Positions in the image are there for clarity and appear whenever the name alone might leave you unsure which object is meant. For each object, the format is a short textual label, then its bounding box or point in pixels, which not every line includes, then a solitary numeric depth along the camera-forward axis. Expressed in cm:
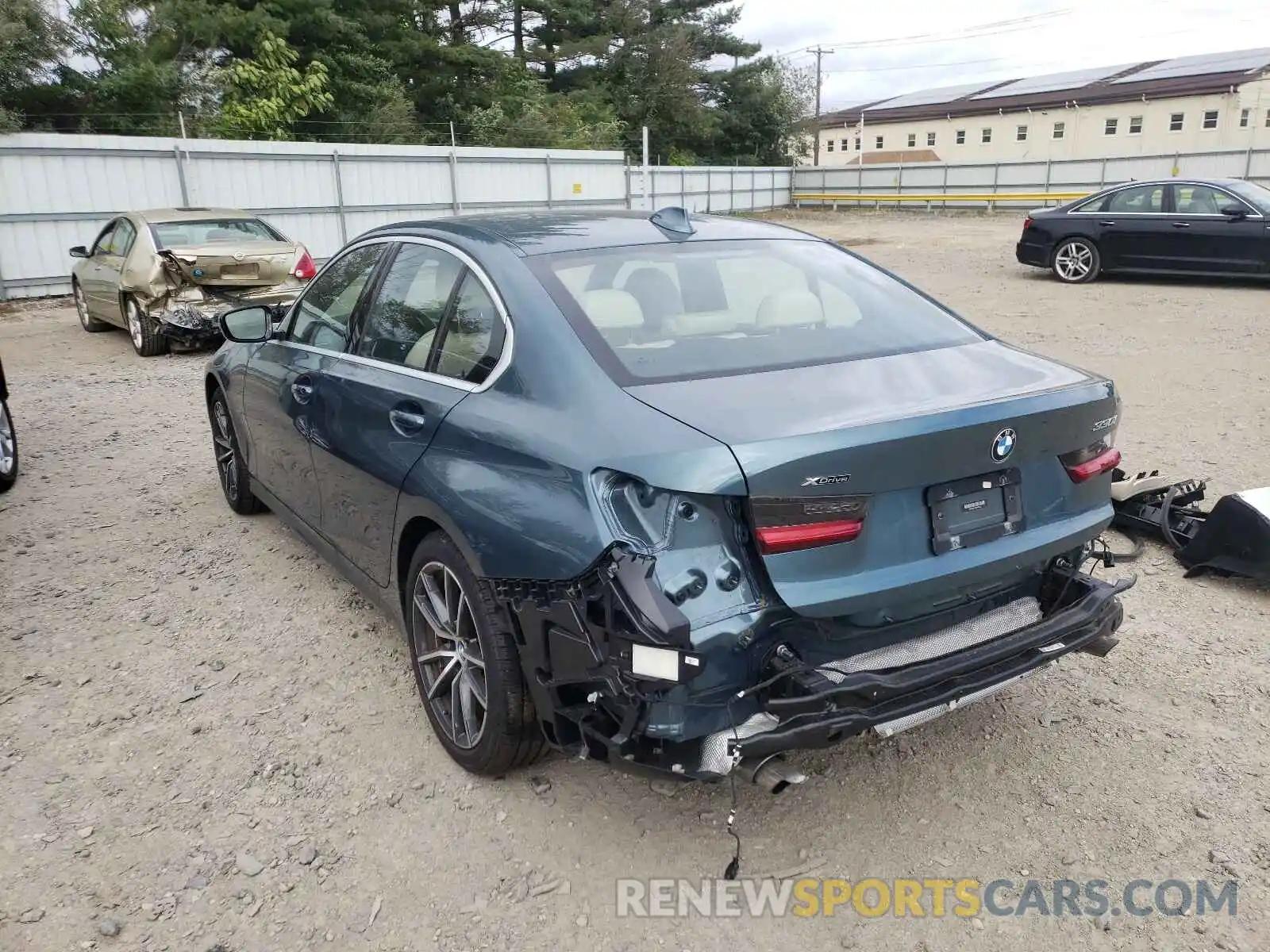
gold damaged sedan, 961
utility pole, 4966
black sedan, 1230
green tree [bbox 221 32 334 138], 2203
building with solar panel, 4406
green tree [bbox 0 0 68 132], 1773
